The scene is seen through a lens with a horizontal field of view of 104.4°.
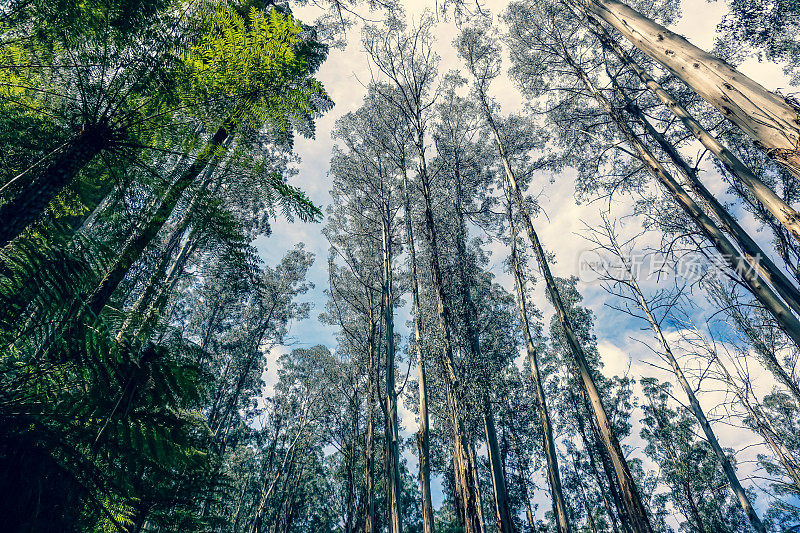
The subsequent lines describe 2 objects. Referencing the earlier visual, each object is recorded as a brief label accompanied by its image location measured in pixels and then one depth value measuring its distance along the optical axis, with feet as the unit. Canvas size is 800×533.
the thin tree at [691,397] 28.37
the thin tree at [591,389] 12.60
